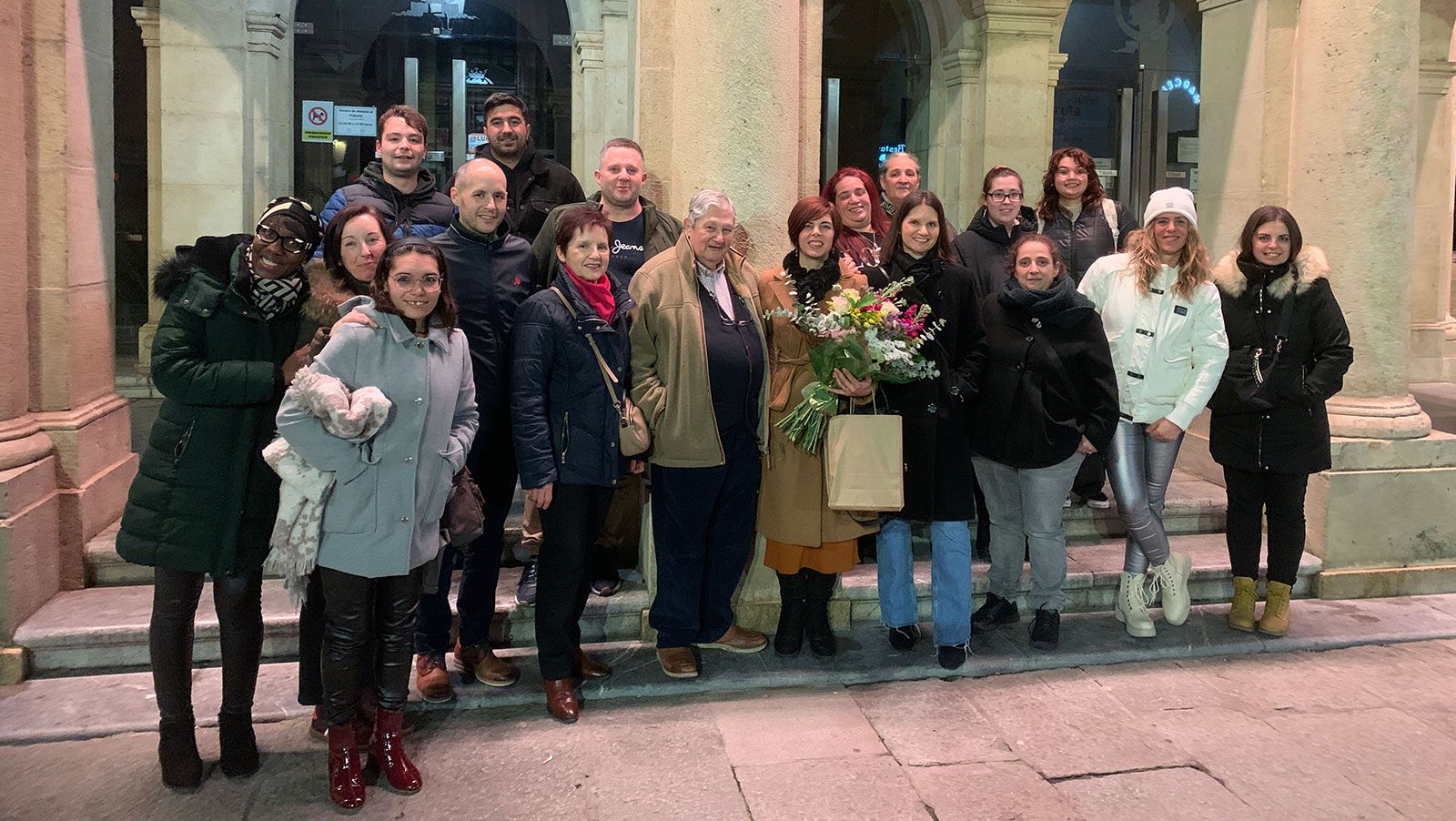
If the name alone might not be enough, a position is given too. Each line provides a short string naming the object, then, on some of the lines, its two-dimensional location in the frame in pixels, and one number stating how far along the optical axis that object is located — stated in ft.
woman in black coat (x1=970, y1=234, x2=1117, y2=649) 14.73
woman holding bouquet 14.26
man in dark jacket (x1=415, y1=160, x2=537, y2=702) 13.10
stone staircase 14.47
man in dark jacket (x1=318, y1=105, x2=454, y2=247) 13.84
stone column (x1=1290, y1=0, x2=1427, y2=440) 18.40
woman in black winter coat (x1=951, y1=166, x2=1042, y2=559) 16.81
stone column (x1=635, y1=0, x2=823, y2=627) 15.52
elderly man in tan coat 13.69
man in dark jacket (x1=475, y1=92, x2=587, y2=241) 15.66
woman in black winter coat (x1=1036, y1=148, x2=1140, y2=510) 17.81
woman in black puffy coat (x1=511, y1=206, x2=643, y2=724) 12.92
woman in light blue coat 11.16
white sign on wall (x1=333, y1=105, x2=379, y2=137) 33.58
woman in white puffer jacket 15.64
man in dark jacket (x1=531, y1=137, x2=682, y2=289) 14.61
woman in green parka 11.25
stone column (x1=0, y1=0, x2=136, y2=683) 14.88
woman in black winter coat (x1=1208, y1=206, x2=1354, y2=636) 16.10
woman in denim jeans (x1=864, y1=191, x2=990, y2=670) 14.56
